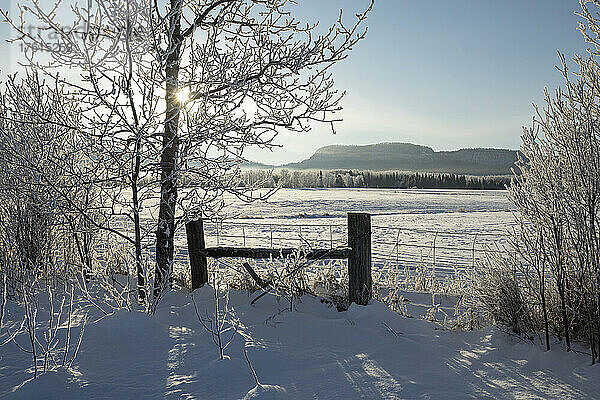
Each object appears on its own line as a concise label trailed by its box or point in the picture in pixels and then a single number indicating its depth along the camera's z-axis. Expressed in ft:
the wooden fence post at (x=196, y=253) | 18.92
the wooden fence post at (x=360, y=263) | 16.61
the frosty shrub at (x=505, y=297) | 13.65
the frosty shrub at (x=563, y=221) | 12.15
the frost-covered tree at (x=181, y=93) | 13.60
